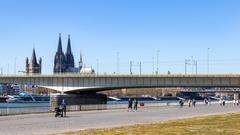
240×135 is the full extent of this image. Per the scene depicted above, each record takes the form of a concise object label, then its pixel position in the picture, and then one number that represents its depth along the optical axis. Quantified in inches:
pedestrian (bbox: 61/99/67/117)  2193.4
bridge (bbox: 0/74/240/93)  4360.2
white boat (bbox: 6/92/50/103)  7559.1
